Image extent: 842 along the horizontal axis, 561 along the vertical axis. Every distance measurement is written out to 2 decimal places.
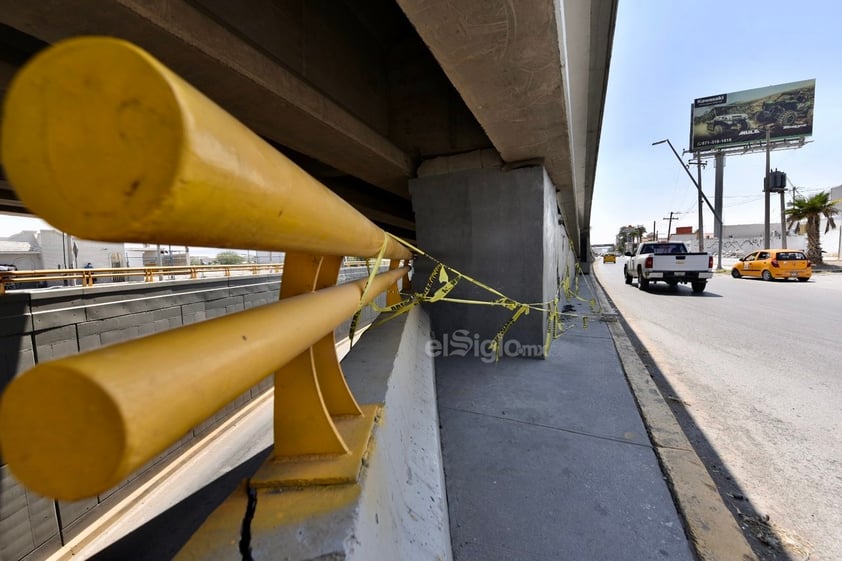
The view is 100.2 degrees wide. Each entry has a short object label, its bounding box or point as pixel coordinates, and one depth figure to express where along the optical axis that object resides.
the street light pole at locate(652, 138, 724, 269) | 17.12
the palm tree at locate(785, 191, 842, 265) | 29.00
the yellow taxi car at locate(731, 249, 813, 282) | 18.50
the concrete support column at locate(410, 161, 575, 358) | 4.57
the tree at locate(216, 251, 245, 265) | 44.38
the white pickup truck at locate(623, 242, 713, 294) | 13.47
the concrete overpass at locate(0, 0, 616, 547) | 2.04
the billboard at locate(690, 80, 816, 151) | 44.31
